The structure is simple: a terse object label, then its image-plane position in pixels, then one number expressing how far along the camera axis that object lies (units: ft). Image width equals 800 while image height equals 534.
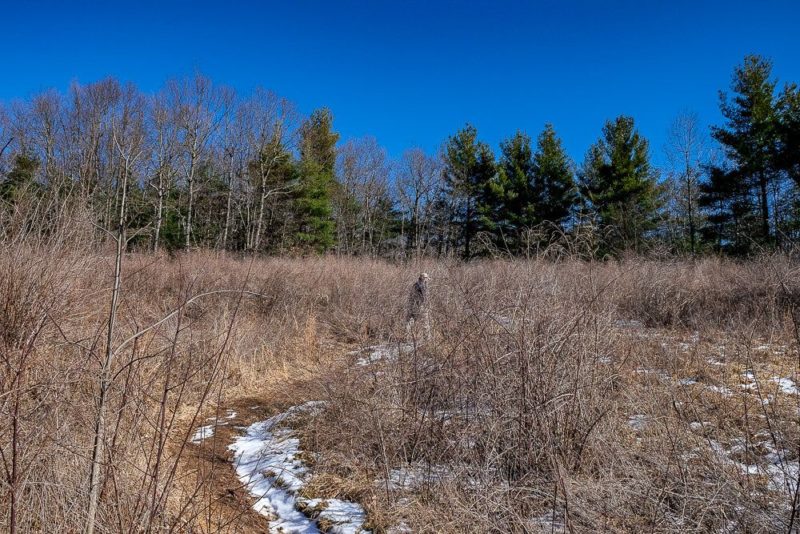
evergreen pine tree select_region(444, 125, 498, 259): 91.20
